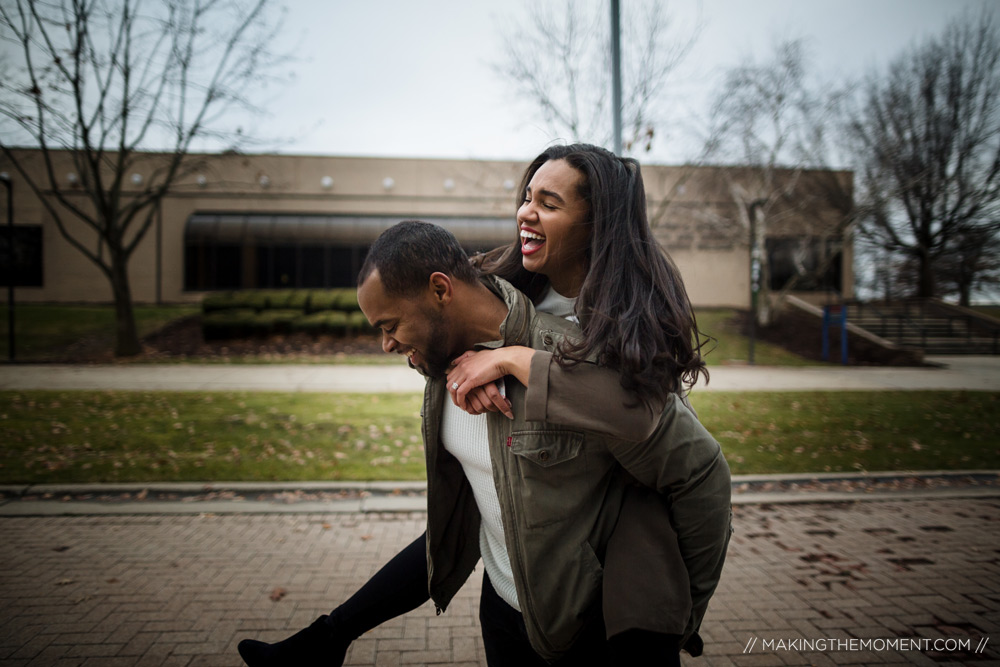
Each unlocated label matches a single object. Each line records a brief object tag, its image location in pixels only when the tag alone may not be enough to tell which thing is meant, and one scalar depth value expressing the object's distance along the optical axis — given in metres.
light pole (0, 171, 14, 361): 13.80
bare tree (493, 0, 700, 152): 14.05
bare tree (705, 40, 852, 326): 18.44
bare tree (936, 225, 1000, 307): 25.41
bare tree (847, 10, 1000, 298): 22.36
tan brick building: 25.48
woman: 1.32
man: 1.45
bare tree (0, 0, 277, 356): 12.50
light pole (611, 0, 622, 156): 7.29
